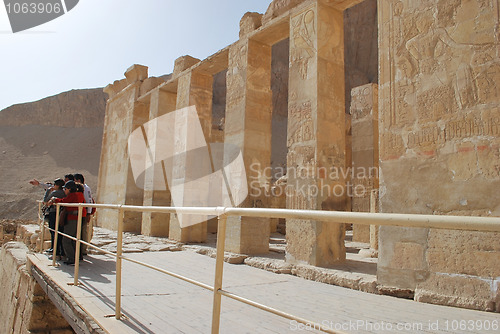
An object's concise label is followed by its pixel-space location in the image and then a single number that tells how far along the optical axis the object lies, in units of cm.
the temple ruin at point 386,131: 335
